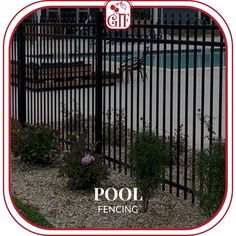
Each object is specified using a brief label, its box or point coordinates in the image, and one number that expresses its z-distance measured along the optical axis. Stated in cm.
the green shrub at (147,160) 536
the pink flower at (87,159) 629
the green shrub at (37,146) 736
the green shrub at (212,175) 475
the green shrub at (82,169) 633
